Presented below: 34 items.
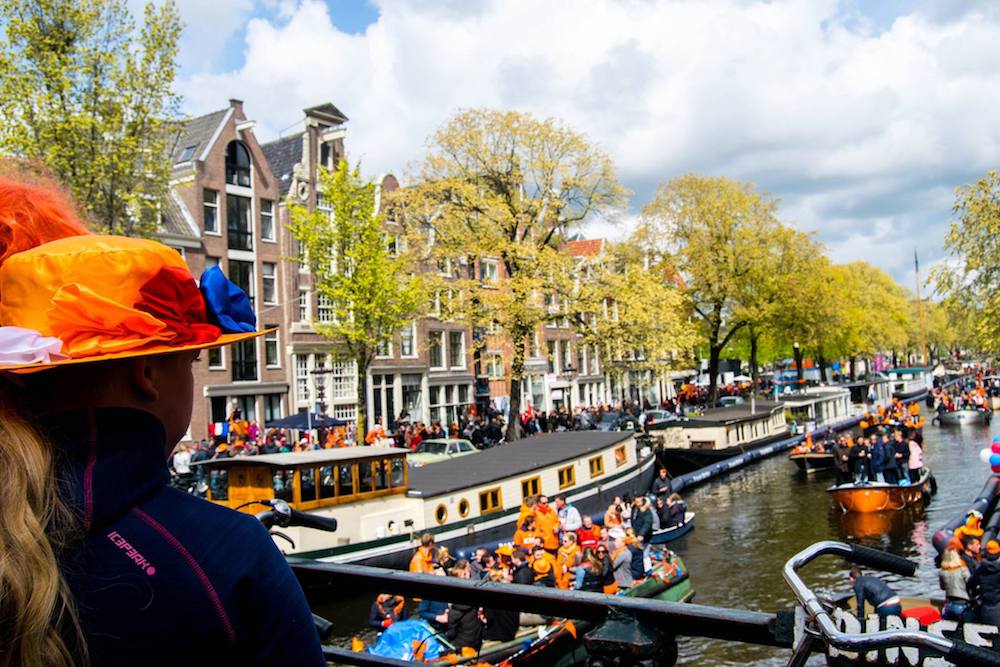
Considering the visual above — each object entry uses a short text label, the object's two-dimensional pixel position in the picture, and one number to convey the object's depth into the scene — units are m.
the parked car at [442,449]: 30.02
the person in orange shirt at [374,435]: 29.07
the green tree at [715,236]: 49.34
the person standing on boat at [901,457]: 26.34
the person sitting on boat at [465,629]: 11.58
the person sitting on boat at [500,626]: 11.95
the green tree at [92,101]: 21.50
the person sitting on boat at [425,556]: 13.40
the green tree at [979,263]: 25.33
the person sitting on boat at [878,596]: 10.73
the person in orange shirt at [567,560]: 14.16
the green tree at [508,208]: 31.70
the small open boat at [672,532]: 22.14
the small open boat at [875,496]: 24.86
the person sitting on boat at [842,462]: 28.81
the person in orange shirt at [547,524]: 16.34
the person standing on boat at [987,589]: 11.55
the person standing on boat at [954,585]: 12.21
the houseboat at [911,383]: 71.44
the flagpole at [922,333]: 108.16
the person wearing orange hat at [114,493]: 1.24
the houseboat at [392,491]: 17.89
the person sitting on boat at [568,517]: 18.49
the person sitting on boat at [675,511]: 22.96
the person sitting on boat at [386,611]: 11.77
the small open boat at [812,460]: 33.94
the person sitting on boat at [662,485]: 23.53
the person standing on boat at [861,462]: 26.74
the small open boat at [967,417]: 50.03
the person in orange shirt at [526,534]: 15.30
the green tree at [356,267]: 30.28
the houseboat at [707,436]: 37.09
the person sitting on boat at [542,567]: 13.87
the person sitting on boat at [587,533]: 16.42
